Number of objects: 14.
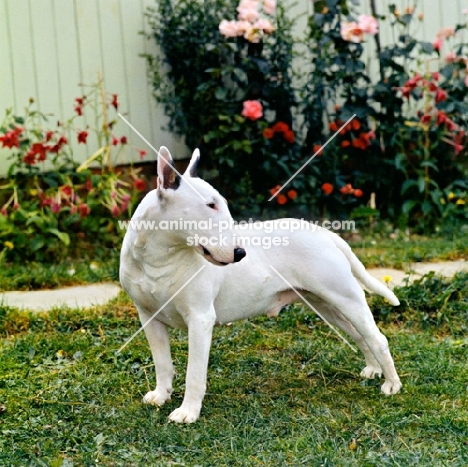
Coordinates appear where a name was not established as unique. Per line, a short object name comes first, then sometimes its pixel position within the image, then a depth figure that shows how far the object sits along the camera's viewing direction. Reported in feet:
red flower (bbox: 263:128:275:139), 24.90
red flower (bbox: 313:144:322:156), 25.62
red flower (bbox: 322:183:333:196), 25.13
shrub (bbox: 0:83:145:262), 22.29
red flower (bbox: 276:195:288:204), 25.17
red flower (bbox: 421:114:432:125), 25.73
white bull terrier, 12.42
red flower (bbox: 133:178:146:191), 23.30
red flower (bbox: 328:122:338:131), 25.81
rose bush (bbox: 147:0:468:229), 24.99
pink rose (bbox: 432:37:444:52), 25.74
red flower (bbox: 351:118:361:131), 25.63
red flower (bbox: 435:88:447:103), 25.79
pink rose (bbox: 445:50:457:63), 26.27
